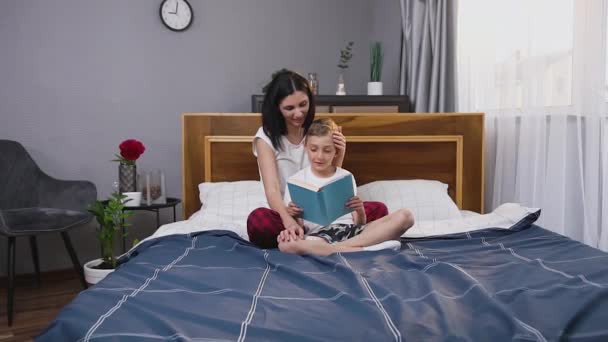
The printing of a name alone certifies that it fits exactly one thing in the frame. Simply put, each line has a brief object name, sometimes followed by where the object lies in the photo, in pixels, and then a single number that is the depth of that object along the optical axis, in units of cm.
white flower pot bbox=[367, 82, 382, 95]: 305
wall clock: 309
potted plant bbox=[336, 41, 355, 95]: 312
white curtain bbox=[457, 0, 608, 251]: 185
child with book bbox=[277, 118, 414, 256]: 158
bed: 92
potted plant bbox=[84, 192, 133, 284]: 245
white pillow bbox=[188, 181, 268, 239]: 206
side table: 257
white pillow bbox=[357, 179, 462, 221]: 218
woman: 188
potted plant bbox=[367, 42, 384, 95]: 307
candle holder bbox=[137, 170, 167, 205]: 269
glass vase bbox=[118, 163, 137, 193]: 266
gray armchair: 252
